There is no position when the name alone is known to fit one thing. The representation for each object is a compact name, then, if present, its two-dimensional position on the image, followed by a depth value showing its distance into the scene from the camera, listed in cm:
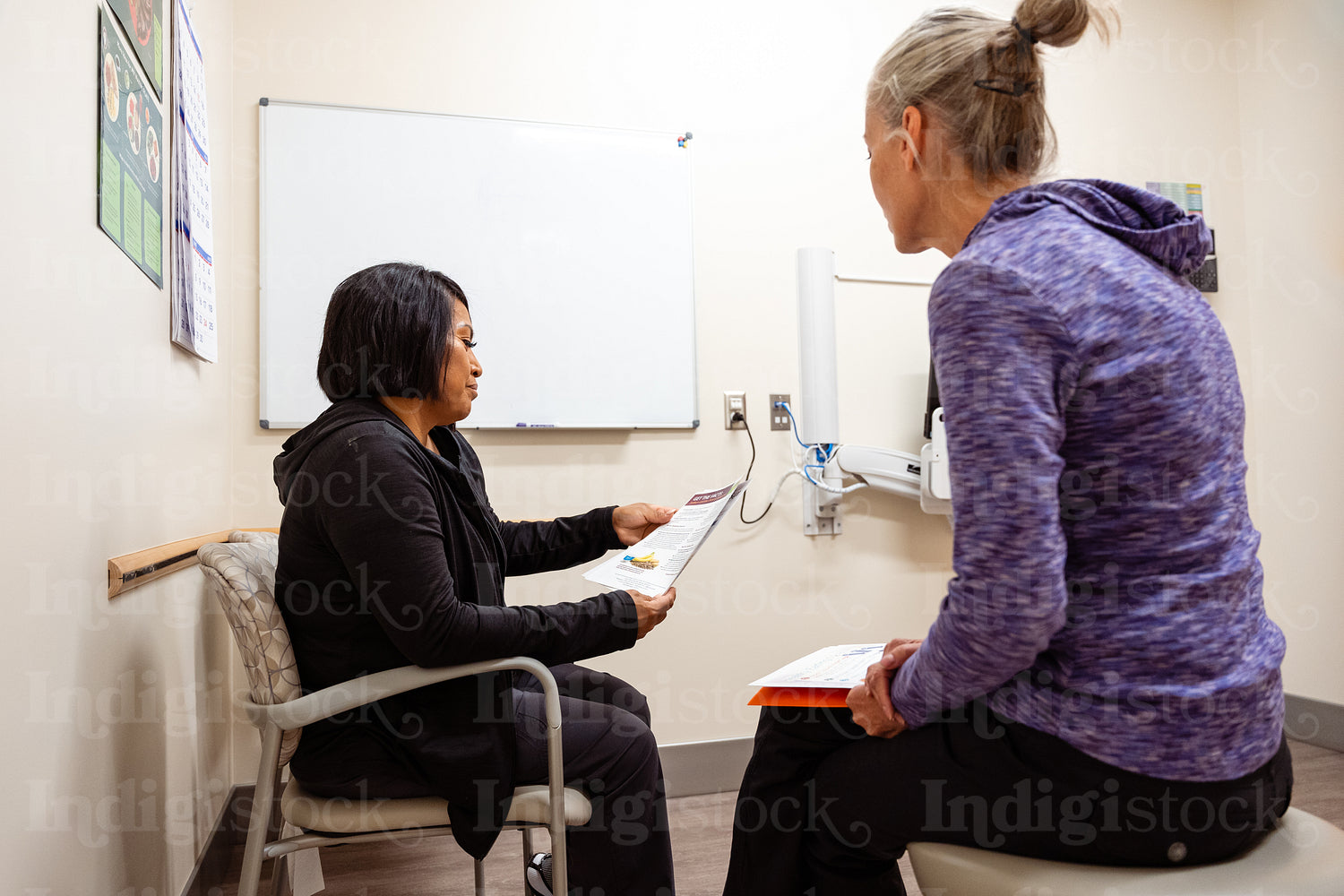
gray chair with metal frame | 116
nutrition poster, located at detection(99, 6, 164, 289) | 120
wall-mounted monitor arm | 270
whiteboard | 234
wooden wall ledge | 117
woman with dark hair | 118
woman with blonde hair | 77
